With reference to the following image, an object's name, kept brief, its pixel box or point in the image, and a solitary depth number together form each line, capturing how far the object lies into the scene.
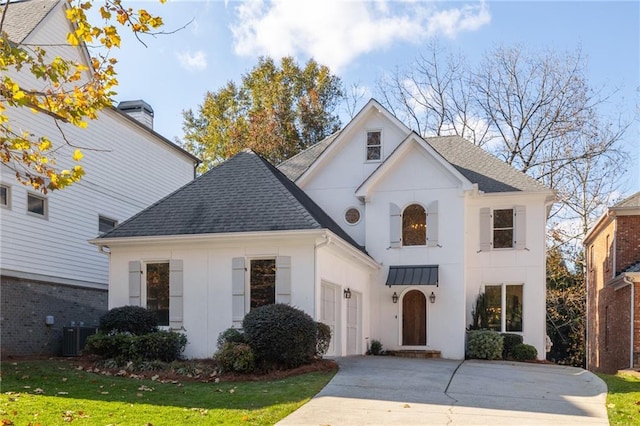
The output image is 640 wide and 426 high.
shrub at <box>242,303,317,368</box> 13.09
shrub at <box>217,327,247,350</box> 13.80
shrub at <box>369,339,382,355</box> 19.55
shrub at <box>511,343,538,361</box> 19.34
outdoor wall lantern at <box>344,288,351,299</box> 17.17
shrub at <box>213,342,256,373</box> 12.80
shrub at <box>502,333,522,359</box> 19.61
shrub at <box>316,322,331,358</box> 14.21
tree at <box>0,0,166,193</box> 7.64
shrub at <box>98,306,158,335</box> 14.96
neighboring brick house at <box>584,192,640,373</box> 18.70
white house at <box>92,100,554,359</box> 15.50
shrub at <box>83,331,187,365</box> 14.05
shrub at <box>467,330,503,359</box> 18.94
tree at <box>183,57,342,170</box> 35.44
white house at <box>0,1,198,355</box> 16.91
